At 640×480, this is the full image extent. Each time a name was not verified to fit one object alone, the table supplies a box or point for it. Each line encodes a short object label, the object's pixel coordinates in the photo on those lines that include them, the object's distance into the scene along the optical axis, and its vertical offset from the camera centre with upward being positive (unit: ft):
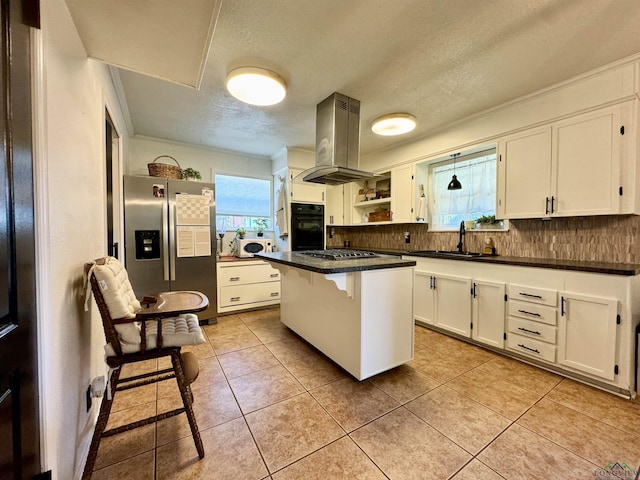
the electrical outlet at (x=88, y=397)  4.66 -2.98
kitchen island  6.38 -2.03
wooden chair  4.12 -1.77
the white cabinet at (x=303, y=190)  13.56 +2.43
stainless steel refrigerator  9.74 -0.06
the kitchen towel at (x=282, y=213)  13.62 +1.19
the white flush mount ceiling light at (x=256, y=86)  6.88 +4.17
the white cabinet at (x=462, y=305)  8.29 -2.50
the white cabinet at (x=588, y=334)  6.24 -2.52
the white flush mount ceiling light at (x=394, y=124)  9.48 +4.21
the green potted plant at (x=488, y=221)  10.14 +0.56
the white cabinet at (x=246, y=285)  11.86 -2.43
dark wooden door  2.34 -0.29
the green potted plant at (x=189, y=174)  11.57 +2.74
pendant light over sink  10.53 +2.13
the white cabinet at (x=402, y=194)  12.32 +2.01
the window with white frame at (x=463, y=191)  10.46 +1.96
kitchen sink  10.42 -0.74
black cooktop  7.73 -0.65
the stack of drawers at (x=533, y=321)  7.13 -2.51
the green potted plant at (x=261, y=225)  14.84 +0.58
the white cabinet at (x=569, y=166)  6.81 +2.08
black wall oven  13.75 +0.48
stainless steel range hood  8.58 +3.32
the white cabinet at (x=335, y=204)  15.39 +1.89
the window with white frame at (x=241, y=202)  13.97 +1.86
